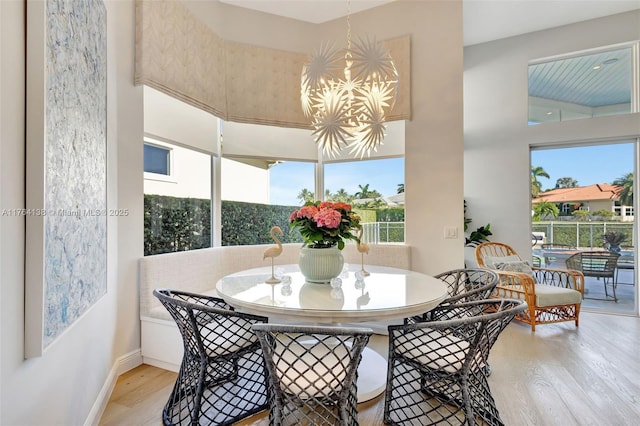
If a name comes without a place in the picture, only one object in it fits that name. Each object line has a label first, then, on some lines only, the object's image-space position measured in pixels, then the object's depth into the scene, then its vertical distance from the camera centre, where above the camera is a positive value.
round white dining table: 1.37 -0.44
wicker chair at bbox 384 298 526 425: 1.38 -0.74
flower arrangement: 1.83 -0.05
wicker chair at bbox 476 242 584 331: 3.18 -0.86
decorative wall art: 1.06 +0.21
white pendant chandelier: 2.04 +0.87
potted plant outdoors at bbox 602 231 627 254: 3.85 -0.35
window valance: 2.48 +1.48
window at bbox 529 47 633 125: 3.91 +1.78
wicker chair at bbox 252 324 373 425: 1.17 -0.73
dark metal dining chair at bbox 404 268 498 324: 1.90 -0.52
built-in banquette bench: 2.30 -0.53
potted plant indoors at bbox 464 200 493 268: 4.43 -0.38
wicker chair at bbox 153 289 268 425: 1.53 -0.77
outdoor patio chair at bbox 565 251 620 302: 3.86 -0.69
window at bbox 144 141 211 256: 2.58 +0.13
